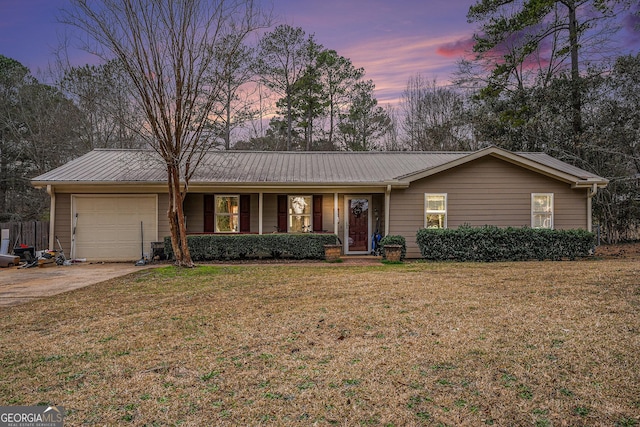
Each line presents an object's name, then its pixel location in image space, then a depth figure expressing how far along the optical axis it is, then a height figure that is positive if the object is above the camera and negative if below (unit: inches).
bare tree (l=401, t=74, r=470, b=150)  931.3 +262.4
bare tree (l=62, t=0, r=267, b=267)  327.9 +140.6
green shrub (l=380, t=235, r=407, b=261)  433.7 -24.4
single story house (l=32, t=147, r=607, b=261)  453.4 +28.4
